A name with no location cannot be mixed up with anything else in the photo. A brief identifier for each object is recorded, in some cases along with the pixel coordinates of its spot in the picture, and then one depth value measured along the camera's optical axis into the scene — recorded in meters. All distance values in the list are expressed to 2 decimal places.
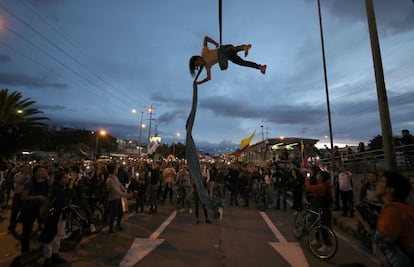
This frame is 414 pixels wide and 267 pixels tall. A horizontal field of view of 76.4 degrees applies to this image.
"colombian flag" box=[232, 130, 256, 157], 20.34
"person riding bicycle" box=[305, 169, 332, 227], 6.16
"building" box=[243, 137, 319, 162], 29.23
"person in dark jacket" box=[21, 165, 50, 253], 5.29
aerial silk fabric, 4.24
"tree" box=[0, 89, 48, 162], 15.52
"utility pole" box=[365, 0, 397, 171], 6.71
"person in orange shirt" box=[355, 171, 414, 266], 2.43
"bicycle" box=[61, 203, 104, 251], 6.06
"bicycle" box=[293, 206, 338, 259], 5.60
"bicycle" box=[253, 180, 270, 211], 12.10
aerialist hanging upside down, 4.36
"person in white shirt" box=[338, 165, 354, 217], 9.74
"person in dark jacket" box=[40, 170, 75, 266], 4.95
